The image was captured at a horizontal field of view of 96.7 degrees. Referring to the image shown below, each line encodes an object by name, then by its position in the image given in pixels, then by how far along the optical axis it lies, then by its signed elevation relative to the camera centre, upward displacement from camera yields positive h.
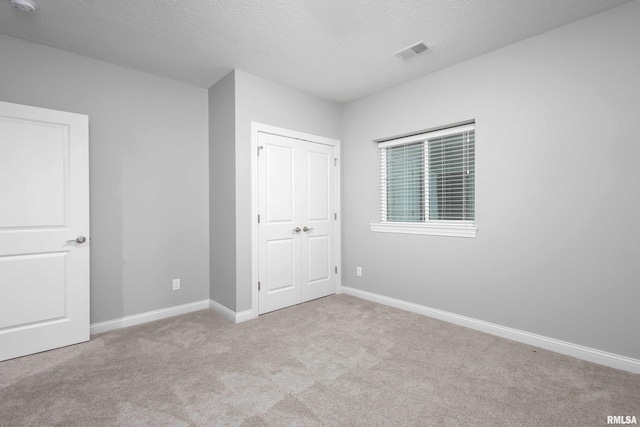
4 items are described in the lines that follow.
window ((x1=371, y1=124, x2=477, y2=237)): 3.06 +0.36
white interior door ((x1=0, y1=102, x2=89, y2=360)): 2.32 -0.11
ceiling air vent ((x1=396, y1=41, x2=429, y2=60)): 2.66 +1.58
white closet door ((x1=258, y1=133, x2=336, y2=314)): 3.38 -0.08
